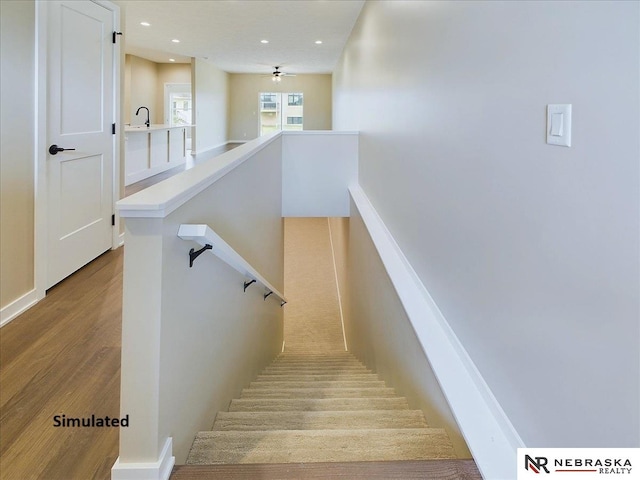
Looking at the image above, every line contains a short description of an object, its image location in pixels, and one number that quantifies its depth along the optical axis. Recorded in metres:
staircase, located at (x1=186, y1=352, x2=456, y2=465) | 1.58
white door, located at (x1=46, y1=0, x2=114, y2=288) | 3.25
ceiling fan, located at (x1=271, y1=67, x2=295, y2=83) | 12.31
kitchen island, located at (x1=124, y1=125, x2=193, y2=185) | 7.24
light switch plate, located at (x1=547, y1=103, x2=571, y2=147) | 1.17
